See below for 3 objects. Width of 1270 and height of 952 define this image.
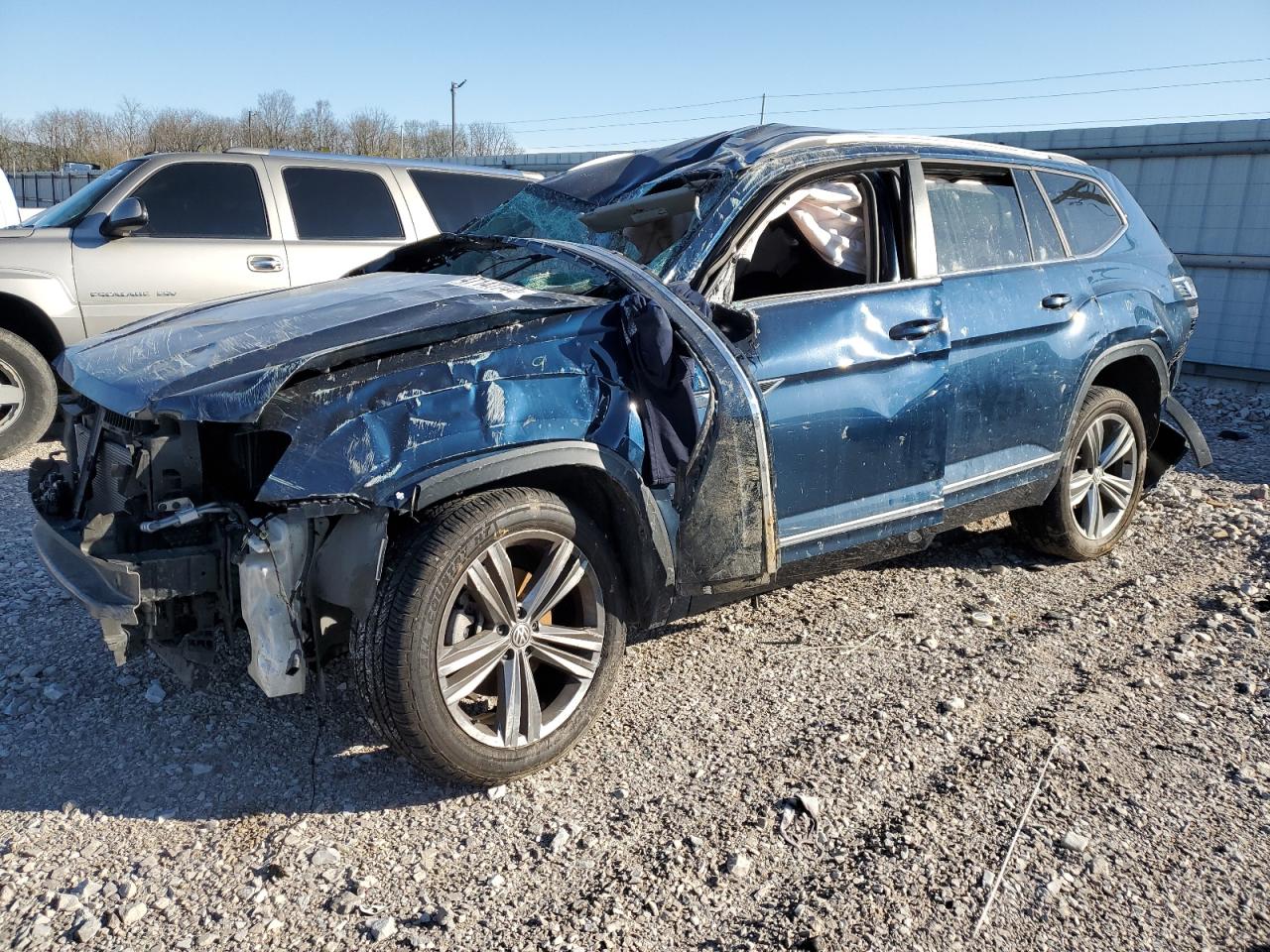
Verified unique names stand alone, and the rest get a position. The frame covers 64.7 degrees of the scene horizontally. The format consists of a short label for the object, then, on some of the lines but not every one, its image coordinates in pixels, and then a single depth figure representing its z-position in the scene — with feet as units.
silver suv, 21.20
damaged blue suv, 9.05
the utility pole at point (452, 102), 154.15
